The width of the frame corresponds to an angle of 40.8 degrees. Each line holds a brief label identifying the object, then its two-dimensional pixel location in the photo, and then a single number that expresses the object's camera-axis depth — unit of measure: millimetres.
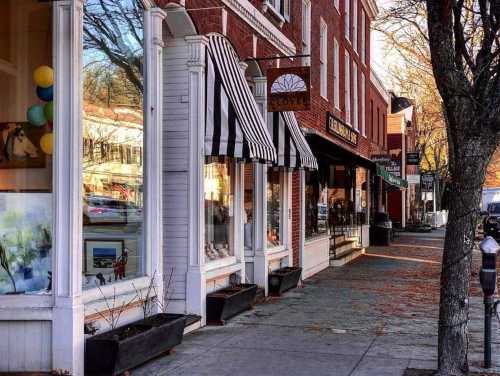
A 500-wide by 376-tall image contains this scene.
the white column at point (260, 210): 11758
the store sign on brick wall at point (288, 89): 10992
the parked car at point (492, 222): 27344
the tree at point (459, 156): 6258
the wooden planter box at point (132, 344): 6230
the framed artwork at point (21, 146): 6797
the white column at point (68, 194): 6094
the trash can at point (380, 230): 25719
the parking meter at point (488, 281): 6973
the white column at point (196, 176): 8820
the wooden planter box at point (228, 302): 9133
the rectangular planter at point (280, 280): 12016
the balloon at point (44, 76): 6574
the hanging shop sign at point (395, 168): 33006
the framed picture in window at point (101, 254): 7059
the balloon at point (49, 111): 6545
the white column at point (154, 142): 7895
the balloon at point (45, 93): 6590
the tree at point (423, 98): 8635
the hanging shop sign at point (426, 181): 40434
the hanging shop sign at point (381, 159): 25406
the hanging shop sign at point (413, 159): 34875
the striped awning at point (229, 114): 8773
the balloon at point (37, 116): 6758
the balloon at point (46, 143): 6540
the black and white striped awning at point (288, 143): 11914
